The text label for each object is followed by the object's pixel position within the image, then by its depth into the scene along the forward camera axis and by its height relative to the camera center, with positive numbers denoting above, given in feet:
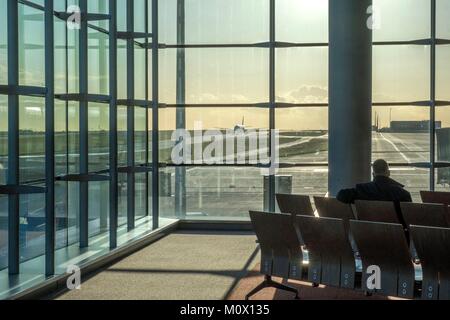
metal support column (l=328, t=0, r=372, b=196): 42.29 +3.25
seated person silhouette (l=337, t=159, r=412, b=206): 31.07 -1.40
